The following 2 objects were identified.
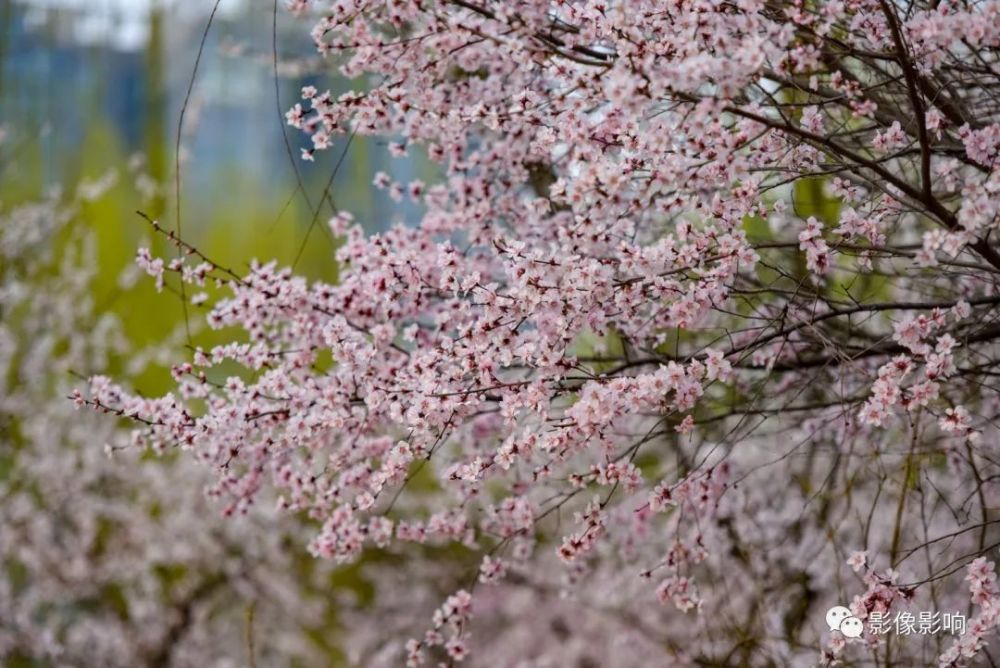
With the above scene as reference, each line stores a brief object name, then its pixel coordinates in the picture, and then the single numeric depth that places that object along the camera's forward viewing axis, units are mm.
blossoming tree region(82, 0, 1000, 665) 5184
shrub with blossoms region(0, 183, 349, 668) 16859
